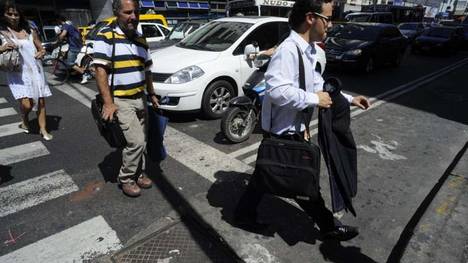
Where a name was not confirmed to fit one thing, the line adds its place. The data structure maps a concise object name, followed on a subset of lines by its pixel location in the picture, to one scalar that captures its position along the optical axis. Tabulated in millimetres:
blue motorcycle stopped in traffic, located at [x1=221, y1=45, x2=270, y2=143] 4664
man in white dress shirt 2010
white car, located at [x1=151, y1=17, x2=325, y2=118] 5215
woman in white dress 4172
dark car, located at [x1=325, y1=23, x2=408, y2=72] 10242
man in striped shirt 2830
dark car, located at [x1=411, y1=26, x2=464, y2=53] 16500
